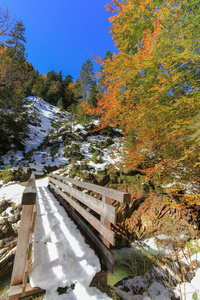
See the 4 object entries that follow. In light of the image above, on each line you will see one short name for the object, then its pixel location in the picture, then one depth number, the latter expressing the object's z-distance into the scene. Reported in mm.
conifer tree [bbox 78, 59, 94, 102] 31250
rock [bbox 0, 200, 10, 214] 5813
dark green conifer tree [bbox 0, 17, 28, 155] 13375
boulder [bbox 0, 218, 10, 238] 5030
